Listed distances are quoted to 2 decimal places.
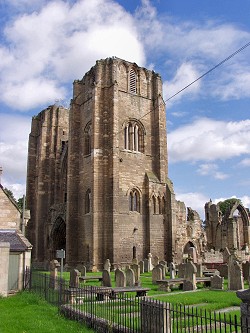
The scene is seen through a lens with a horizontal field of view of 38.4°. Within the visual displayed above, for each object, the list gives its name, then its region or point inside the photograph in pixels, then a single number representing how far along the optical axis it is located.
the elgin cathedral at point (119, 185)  28.63
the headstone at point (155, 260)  26.88
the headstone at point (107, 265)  24.13
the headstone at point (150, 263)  27.17
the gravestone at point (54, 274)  12.85
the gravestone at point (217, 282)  15.49
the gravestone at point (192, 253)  24.92
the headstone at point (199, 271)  19.93
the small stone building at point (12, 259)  14.48
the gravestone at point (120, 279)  15.11
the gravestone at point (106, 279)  15.49
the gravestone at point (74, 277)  14.90
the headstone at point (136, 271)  18.02
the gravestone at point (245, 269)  19.72
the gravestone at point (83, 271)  21.77
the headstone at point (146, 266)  27.02
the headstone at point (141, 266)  25.39
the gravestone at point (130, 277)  16.38
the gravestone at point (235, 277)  14.84
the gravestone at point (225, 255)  25.52
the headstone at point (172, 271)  18.79
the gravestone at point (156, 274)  17.59
